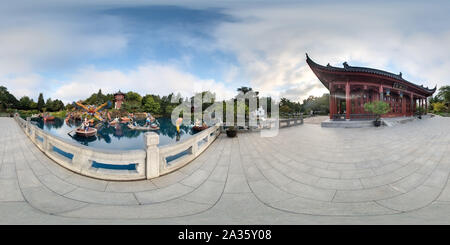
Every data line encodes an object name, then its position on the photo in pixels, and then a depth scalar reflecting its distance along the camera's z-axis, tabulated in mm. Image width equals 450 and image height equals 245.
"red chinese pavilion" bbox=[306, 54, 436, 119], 12633
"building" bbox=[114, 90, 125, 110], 43031
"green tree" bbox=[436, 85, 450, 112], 33375
